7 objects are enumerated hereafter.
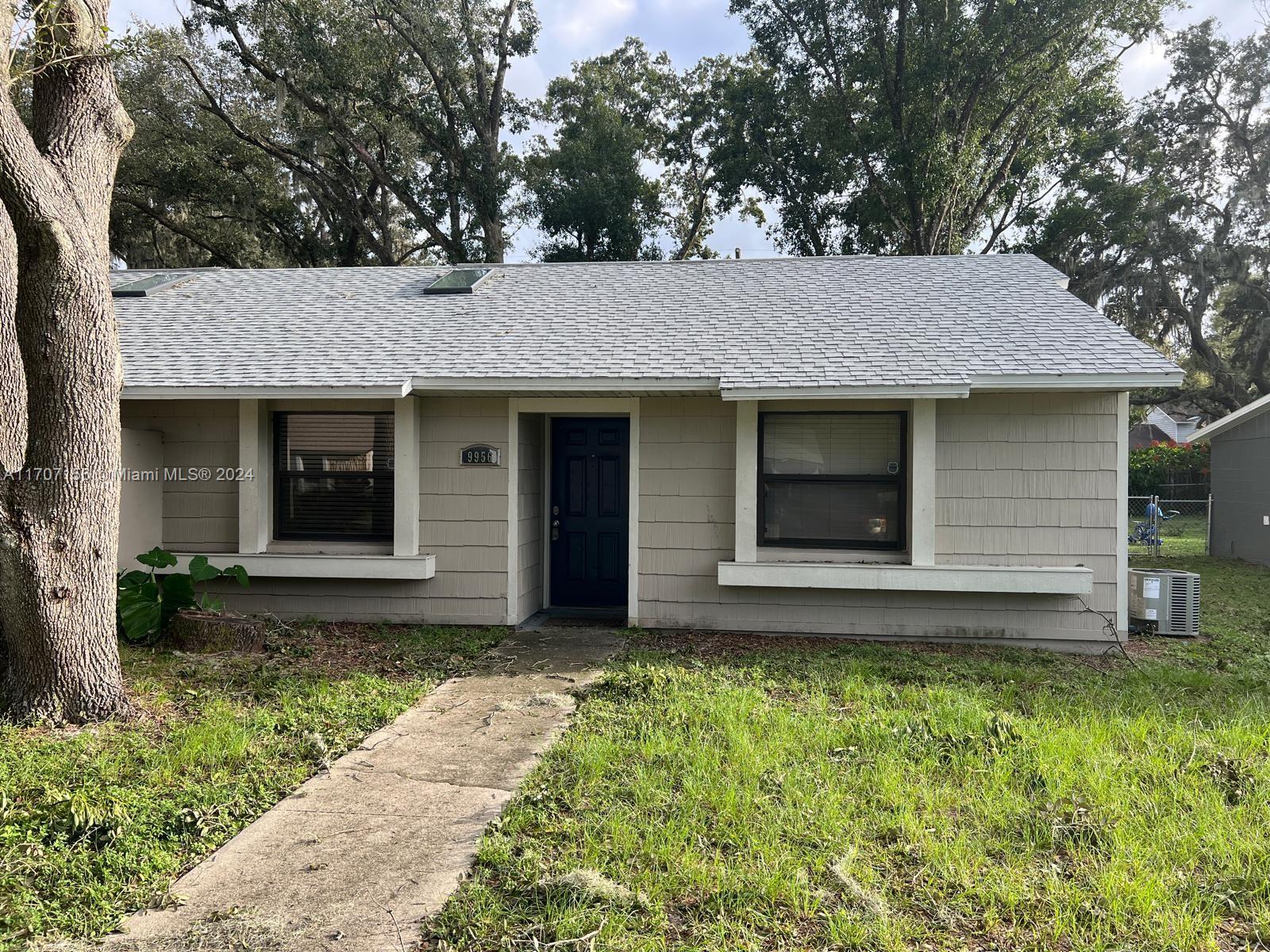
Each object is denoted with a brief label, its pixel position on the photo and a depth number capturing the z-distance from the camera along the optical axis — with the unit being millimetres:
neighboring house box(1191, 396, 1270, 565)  12273
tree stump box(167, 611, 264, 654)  6395
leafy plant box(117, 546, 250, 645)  6398
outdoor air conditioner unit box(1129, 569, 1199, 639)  7406
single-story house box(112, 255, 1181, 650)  6844
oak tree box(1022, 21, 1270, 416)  21312
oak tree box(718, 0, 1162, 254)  17703
